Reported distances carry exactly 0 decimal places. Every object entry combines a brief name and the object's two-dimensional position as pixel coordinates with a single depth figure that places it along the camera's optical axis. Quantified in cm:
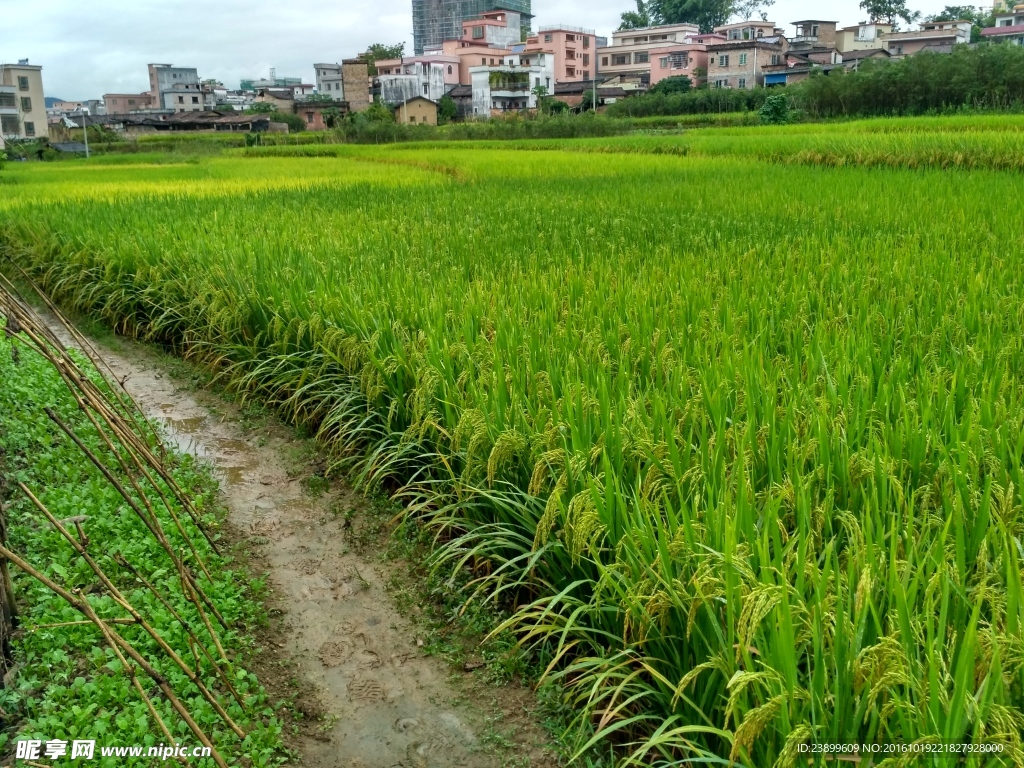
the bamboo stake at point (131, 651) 144
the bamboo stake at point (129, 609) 163
